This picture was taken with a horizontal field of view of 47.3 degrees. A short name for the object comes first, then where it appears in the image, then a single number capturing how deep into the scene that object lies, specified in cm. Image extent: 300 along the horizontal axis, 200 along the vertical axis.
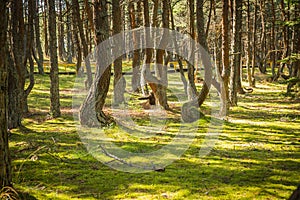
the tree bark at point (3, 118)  497
